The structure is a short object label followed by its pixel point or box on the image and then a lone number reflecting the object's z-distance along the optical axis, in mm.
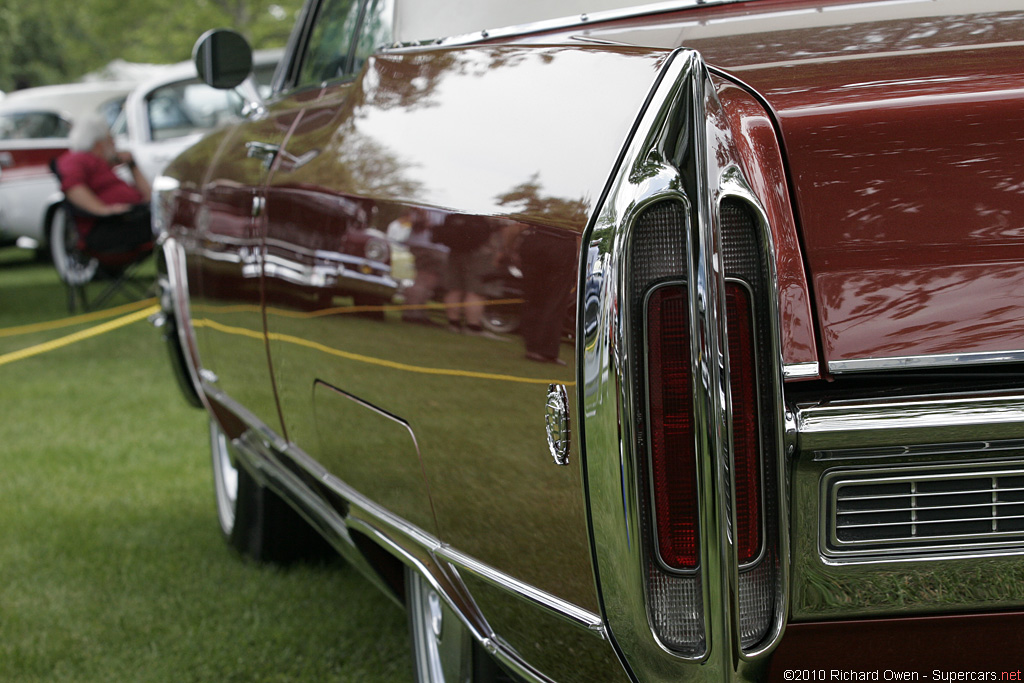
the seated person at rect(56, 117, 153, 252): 9492
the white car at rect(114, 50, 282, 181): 10750
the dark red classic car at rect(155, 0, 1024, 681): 1399
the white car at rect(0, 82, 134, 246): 12273
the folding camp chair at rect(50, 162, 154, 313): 9492
